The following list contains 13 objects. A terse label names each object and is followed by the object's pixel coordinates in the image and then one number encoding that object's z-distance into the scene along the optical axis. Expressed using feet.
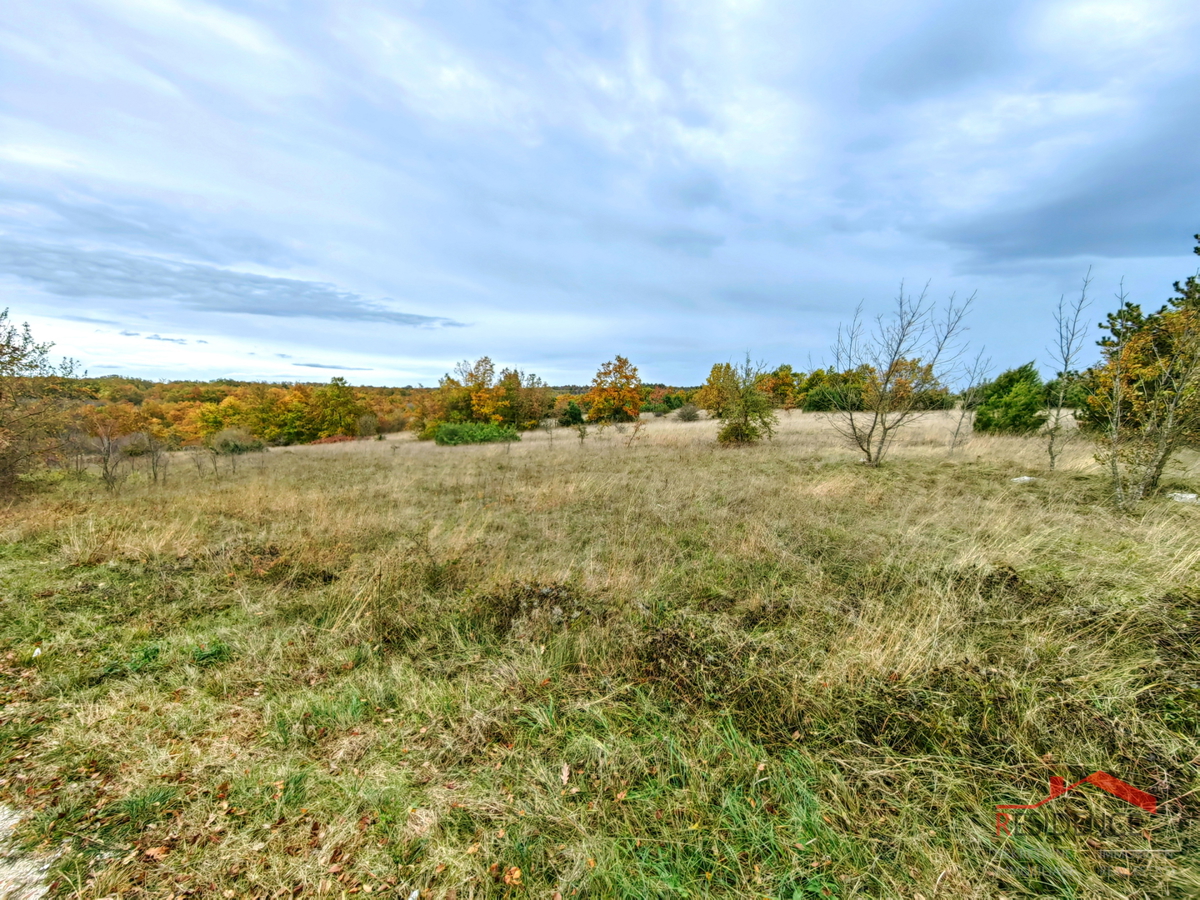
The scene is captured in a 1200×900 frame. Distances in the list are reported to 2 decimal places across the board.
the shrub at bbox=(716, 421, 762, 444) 57.16
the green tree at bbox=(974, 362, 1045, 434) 52.95
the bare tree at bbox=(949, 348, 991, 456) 45.49
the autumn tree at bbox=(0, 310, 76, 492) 25.80
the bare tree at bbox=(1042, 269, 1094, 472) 31.58
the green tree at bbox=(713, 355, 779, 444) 56.65
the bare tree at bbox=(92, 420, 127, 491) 33.63
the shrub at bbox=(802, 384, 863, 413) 49.52
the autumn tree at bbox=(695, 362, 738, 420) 59.72
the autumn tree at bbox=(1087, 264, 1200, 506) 22.15
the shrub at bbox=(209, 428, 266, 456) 70.13
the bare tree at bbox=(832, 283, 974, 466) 39.29
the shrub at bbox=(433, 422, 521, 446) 88.84
